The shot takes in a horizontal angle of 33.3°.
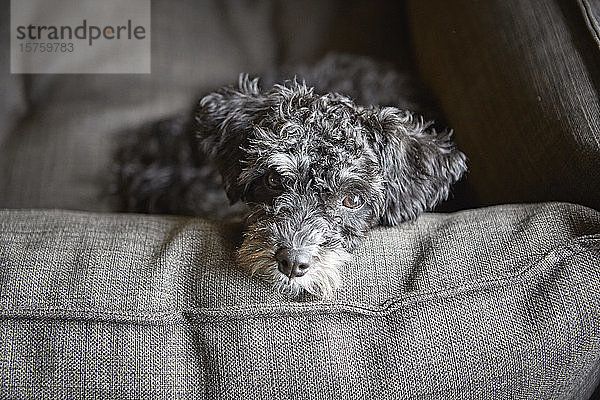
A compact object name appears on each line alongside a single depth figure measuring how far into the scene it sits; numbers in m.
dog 0.70
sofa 0.65
